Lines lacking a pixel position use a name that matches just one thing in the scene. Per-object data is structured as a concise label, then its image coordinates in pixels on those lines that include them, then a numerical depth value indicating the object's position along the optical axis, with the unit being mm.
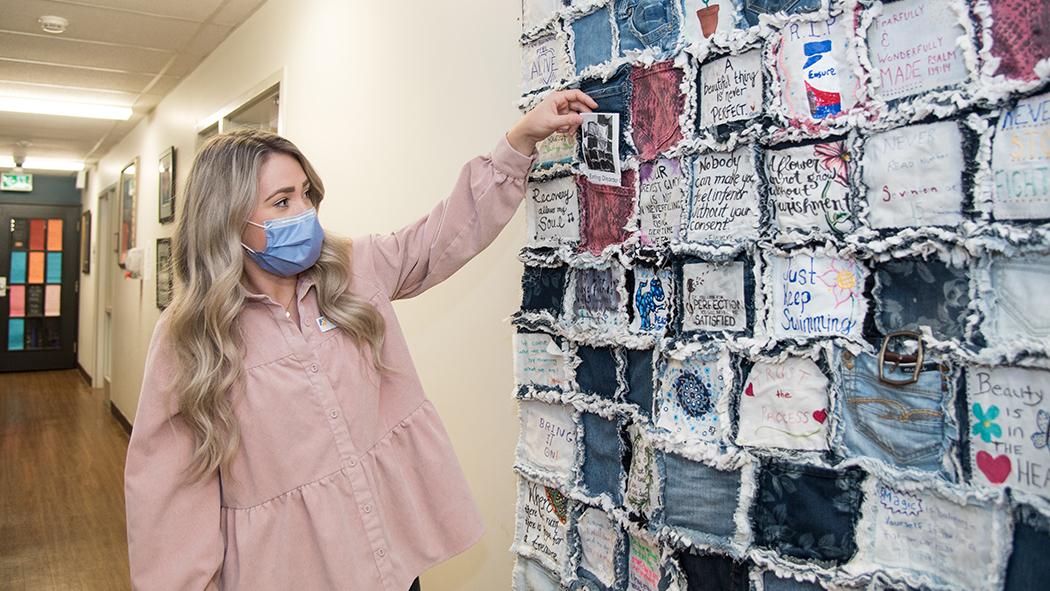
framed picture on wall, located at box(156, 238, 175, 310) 4395
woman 1140
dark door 8445
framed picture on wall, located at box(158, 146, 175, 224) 4426
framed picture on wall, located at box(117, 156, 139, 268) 5625
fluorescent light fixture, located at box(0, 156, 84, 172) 7715
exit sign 8469
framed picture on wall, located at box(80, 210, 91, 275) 8109
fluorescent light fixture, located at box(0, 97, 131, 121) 4984
